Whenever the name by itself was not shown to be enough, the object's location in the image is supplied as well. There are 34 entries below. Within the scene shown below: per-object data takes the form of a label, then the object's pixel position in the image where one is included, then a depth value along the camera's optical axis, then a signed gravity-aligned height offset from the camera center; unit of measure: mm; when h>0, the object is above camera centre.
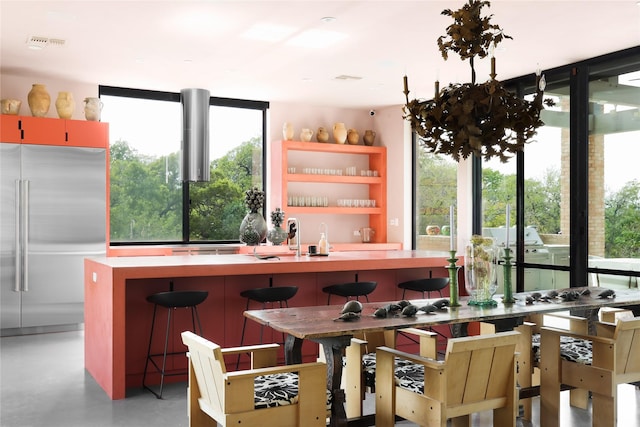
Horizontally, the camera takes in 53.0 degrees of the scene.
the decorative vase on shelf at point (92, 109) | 7672 +1333
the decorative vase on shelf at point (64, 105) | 7496 +1353
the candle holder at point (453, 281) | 3705 -362
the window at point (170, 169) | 8492 +708
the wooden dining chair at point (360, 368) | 3463 -805
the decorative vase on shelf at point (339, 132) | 9641 +1308
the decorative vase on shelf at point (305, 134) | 9305 +1237
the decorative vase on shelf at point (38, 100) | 7371 +1394
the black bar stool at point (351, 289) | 5312 -578
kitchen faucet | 6004 -129
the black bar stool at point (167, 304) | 4629 -607
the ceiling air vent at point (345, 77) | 7664 +1718
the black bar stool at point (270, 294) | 4977 -580
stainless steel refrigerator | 7055 -100
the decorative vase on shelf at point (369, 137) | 9898 +1276
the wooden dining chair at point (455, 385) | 2932 -793
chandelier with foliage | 2934 +503
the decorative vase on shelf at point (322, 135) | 9484 +1249
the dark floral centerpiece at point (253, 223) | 5703 -29
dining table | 3047 -509
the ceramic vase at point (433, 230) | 9322 -159
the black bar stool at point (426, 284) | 5598 -573
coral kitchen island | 4625 -557
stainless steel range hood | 8398 +1129
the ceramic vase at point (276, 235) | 5930 -142
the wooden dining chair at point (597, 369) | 3467 -845
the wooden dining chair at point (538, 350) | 3789 -788
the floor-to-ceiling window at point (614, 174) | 6289 +450
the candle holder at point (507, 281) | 3859 -384
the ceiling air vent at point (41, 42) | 6082 +1725
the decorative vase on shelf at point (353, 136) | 9797 +1275
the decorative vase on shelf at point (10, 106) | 7218 +1298
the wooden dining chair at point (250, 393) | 2758 -788
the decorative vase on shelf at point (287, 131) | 9188 +1271
